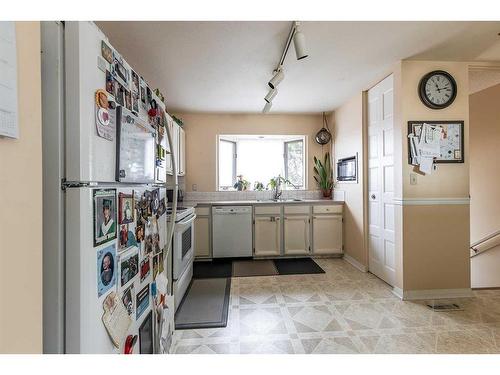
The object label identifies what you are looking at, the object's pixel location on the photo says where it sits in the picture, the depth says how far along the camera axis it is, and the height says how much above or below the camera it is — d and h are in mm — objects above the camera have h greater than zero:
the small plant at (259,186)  4181 +12
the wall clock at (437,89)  2346 +941
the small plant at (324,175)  4070 +192
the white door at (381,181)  2566 +64
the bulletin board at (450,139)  2350 +454
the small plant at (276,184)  4094 +45
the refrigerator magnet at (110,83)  825 +360
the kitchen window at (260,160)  4285 +484
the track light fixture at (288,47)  1665 +1024
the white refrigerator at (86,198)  708 -33
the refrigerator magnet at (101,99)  773 +289
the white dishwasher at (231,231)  3613 -664
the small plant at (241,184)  4156 +47
